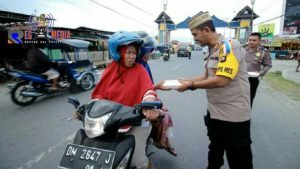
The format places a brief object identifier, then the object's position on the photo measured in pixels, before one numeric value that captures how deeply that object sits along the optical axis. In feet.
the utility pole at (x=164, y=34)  136.98
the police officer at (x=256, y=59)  12.13
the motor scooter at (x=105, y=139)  4.85
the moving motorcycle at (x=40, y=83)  18.03
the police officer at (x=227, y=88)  5.74
